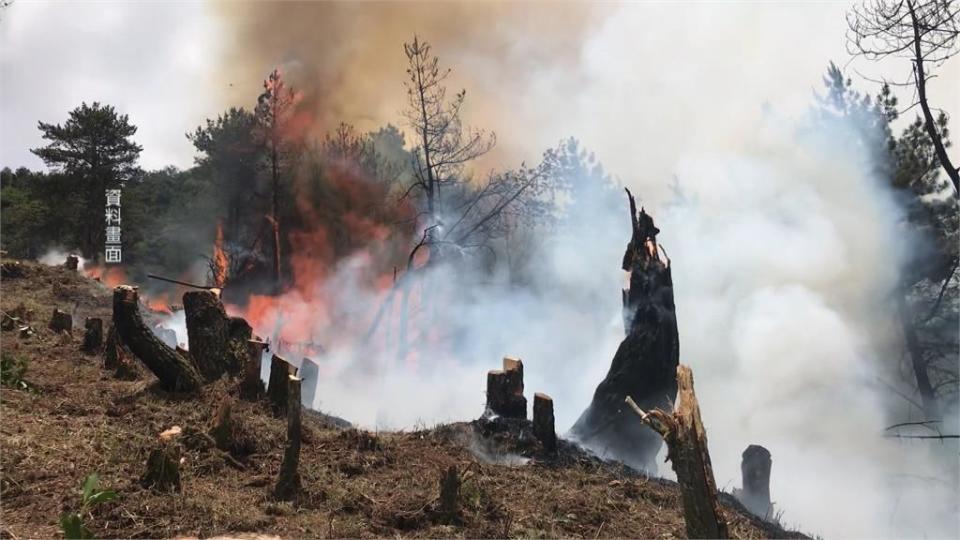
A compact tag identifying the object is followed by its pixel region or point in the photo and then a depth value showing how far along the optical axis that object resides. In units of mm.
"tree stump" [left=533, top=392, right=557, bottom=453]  9023
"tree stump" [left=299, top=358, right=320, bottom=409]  14982
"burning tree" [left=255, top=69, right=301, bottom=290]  27297
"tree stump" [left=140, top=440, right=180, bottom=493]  5609
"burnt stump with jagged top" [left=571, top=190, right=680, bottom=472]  11289
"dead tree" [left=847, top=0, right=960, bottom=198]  8477
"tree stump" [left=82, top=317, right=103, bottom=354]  11914
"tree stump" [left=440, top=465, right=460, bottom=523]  5613
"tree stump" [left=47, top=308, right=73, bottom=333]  13447
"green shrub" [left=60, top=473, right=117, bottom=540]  3990
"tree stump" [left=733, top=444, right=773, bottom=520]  10625
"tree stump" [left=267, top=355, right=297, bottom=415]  8969
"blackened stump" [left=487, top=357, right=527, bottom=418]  9984
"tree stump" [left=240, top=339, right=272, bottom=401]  9016
